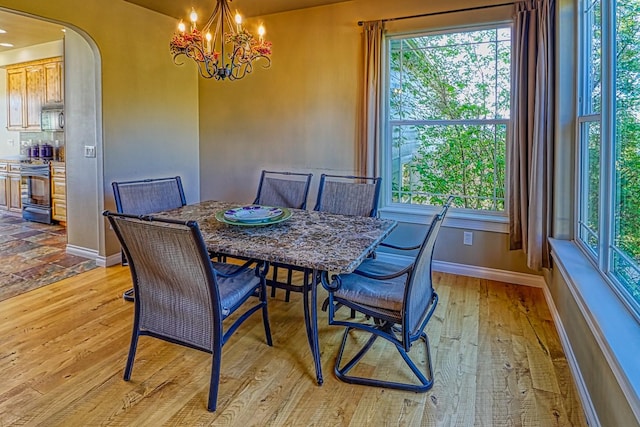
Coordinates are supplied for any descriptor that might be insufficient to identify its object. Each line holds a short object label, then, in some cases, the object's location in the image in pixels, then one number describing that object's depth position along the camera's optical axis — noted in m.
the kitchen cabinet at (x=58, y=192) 5.76
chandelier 2.48
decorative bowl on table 2.50
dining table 1.98
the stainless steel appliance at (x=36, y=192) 5.90
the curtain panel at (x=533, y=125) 3.10
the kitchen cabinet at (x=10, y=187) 6.35
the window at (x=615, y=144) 1.74
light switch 4.07
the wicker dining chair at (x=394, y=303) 1.96
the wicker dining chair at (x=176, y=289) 1.79
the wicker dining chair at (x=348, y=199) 3.17
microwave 6.00
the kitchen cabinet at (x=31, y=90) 5.95
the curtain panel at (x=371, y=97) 3.84
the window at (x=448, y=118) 3.62
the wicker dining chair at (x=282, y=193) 3.48
